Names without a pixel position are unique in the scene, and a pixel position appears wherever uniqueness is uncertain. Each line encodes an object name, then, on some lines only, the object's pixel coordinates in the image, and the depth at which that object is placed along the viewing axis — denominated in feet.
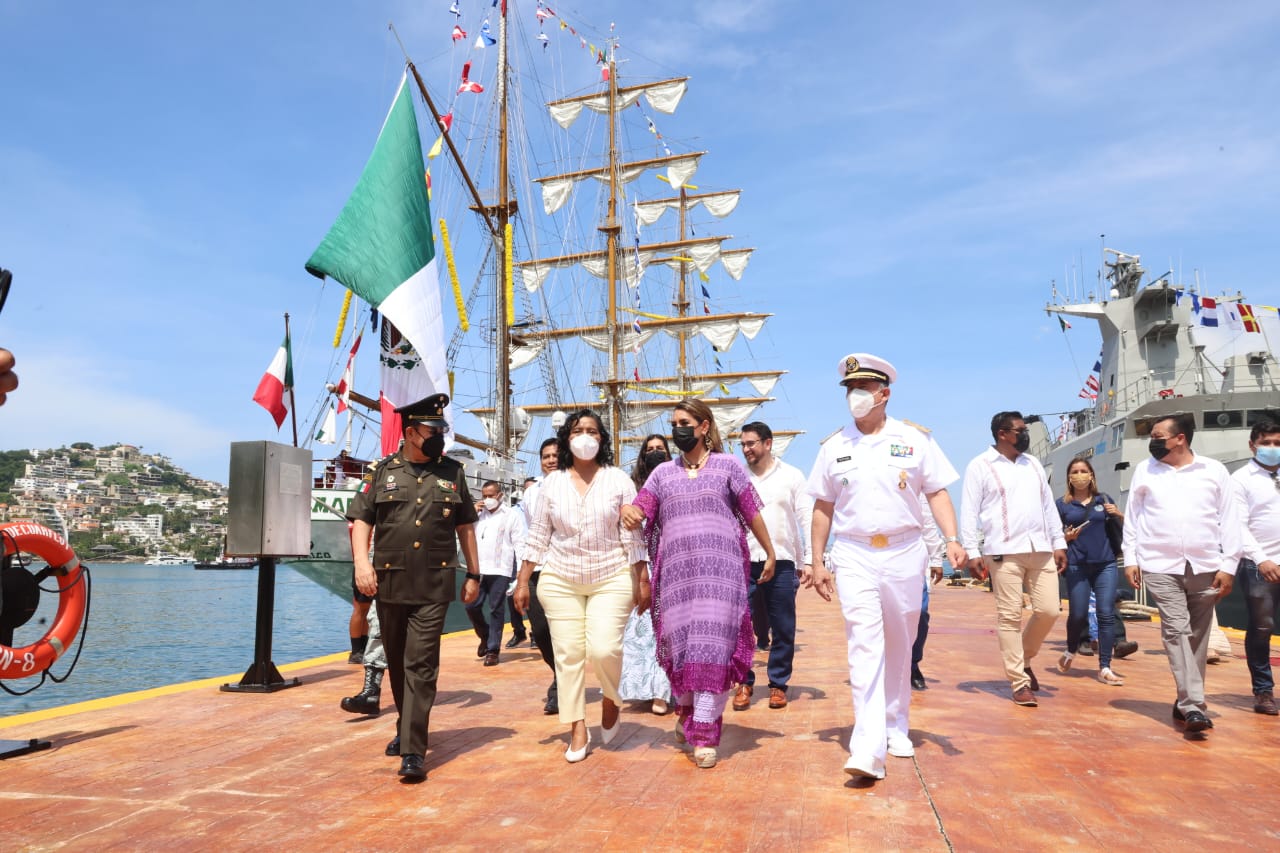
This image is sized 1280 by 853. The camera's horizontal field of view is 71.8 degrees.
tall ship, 79.71
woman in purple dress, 14.88
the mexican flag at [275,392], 34.68
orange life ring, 16.12
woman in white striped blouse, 15.38
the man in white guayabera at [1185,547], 17.28
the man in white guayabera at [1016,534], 20.18
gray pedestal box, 22.31
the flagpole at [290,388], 30.14
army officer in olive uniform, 14.52
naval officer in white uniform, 14.12
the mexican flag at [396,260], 25.09
